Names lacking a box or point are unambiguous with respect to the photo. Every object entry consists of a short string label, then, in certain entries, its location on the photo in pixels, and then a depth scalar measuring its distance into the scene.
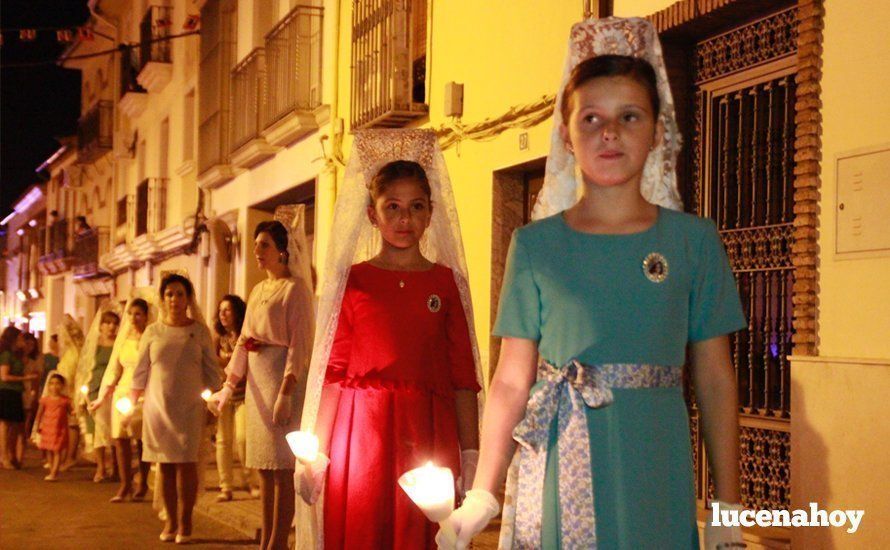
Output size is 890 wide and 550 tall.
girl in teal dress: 3.04
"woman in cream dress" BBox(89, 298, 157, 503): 12.36
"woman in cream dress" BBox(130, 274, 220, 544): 9.73
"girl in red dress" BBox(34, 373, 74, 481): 15.18
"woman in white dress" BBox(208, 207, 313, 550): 8.09
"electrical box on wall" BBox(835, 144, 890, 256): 5.93
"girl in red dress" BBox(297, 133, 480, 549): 5.14
